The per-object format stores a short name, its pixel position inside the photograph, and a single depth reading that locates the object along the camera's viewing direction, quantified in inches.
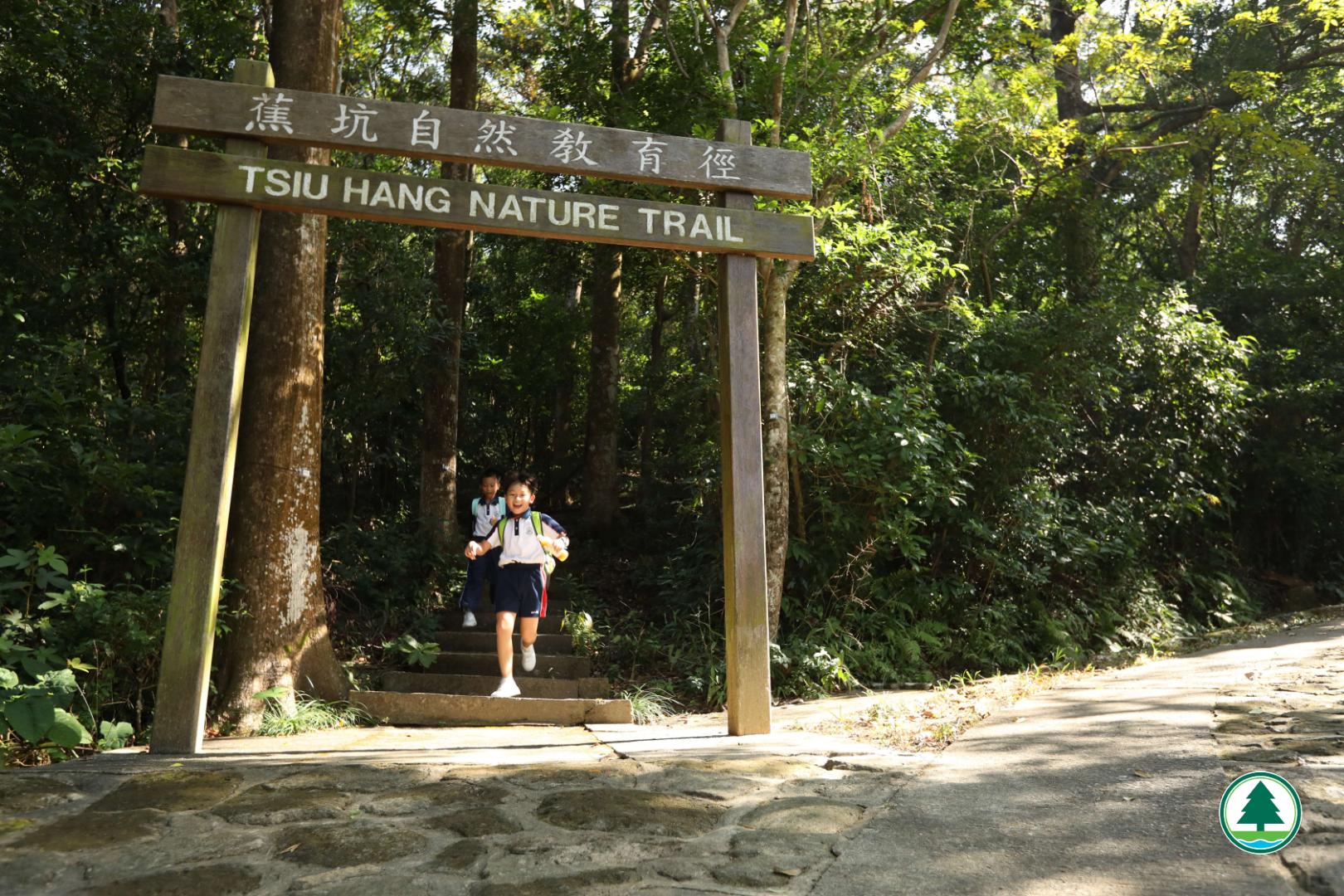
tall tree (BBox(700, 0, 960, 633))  353.7
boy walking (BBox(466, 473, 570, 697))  284.7
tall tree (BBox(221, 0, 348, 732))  257.8
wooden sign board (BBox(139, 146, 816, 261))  200.7
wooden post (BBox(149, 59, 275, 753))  188.5
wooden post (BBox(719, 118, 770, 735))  215.2
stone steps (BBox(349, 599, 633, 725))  277.4
